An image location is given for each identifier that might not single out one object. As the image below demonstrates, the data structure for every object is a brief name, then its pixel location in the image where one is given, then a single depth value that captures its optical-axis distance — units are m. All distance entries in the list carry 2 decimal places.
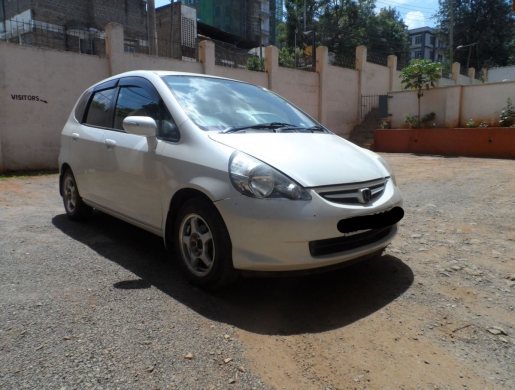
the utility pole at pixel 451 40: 25.19
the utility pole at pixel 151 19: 13.98
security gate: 19.56
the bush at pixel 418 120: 15.10
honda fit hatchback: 2.62
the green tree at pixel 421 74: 15.02
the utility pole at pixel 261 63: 18.92
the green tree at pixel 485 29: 32.56
